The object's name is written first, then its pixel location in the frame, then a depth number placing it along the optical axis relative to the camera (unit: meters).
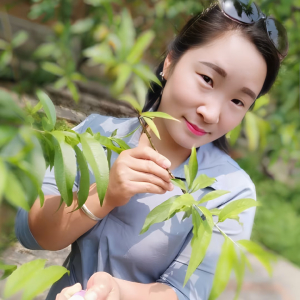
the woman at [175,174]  0.48
